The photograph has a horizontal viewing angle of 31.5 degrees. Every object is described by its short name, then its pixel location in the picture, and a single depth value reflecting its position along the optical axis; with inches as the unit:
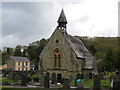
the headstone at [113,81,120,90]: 631.3
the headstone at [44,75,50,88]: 816.9
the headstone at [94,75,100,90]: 722.8
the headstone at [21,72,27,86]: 893.5
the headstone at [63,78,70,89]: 753.3
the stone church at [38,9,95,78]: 1320.1
